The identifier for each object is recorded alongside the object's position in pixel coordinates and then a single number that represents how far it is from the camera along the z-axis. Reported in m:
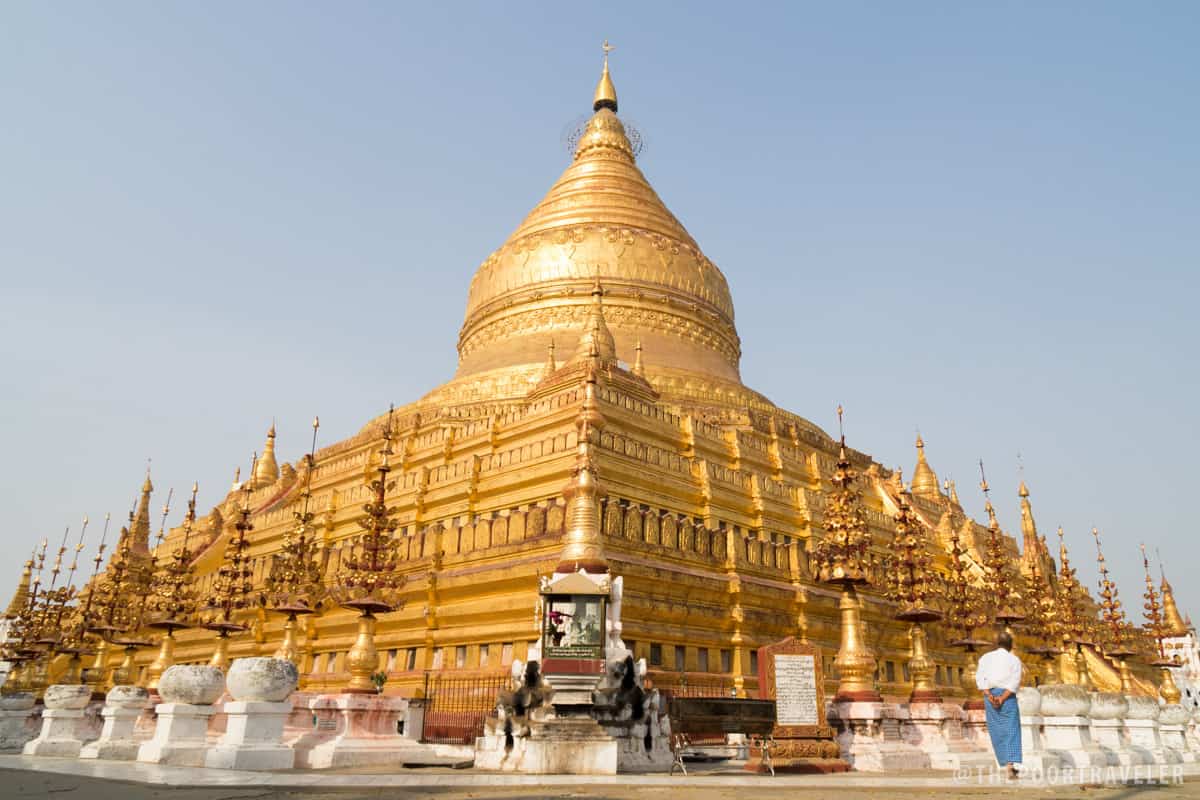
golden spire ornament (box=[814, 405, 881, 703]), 14.80
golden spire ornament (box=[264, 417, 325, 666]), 18.30
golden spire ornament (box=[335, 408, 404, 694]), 14.98
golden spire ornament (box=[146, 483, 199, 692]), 19.30
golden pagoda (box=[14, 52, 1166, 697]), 21.08
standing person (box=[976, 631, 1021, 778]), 9.39
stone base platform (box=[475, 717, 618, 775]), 11.57
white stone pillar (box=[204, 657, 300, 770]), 12.25
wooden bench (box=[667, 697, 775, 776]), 13.79
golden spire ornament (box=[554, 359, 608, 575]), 15.93
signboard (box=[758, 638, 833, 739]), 13.41
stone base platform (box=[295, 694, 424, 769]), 13.45
